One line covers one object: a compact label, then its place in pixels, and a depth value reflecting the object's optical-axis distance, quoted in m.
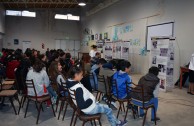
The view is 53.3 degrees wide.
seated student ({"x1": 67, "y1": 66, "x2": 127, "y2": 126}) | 2.54
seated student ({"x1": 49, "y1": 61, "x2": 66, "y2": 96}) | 3.70
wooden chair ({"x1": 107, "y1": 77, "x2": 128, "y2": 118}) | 3.49
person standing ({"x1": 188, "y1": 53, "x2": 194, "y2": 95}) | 5.64
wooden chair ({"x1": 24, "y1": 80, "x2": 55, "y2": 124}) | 3.46
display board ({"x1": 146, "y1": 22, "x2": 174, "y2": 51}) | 7.06
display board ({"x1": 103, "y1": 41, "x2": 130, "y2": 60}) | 8.55
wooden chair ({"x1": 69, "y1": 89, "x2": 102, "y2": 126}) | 2.62
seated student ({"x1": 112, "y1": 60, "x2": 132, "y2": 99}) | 3.51
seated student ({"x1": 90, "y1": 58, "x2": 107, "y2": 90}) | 4.97
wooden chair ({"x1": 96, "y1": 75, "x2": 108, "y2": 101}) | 4.09
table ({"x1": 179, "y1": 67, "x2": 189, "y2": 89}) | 6.04
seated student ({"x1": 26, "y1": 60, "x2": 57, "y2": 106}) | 3.63
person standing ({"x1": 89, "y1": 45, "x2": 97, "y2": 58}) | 8.49
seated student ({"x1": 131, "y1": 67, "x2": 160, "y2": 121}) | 3.26
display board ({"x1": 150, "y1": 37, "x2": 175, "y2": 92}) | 5.68
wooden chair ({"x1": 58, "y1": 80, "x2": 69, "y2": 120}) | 3.41
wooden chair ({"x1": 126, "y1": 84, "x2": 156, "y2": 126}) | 3.08
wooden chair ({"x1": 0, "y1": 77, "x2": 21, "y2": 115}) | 3.70
